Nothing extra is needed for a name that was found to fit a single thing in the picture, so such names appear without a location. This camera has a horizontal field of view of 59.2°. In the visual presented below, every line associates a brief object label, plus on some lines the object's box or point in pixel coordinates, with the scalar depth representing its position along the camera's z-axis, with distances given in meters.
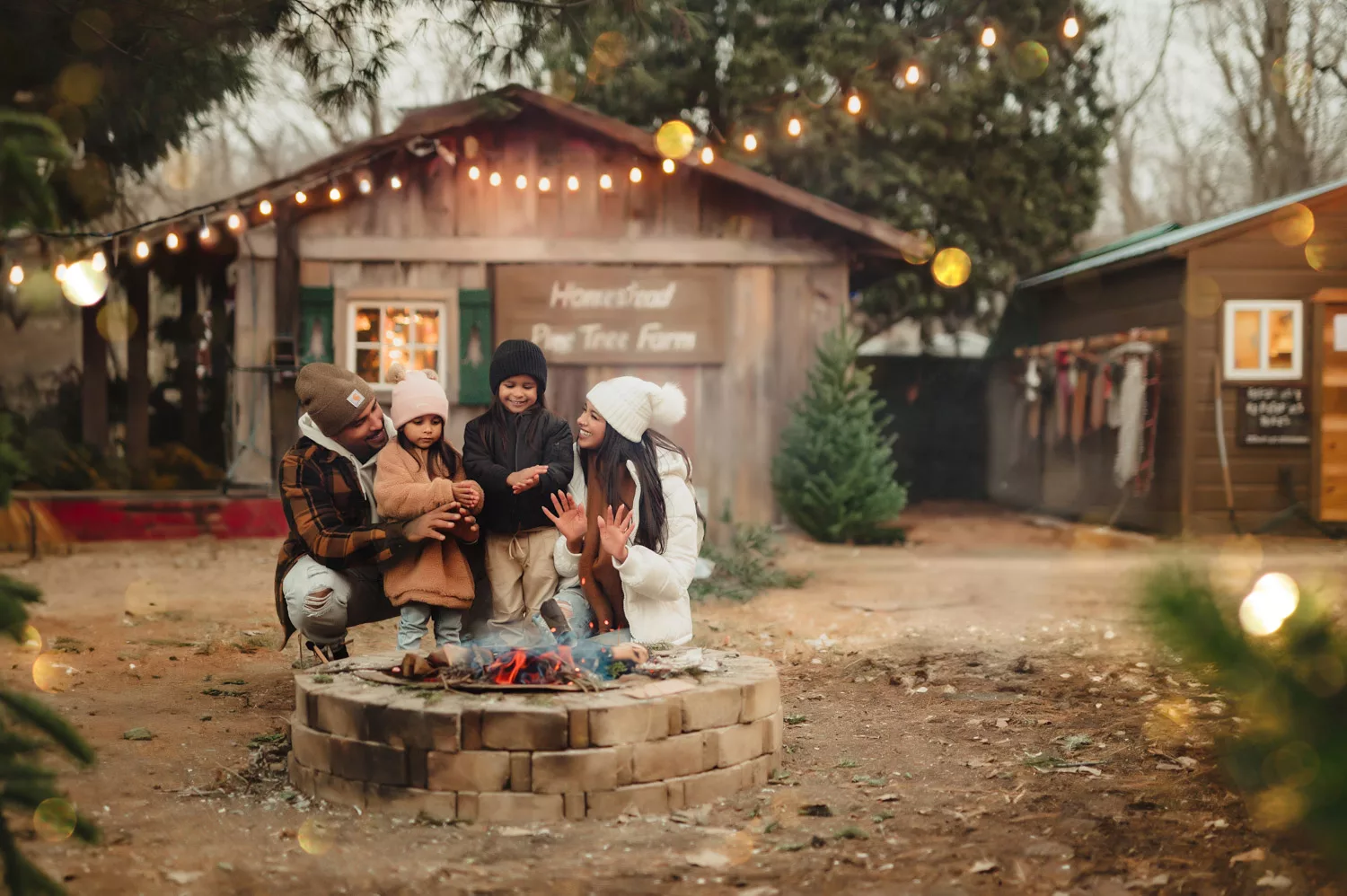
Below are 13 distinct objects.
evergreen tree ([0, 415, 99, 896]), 2.41
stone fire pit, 3.78
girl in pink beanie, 5.03
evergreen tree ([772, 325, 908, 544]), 12.43
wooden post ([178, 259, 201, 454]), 16.34
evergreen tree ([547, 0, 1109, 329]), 17.56
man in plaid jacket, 5.21
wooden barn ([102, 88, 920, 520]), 12.40
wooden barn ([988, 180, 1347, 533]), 12.68
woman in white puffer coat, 4.86
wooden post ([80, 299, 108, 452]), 13.48
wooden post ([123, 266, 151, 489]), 13.44
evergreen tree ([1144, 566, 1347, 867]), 1.44
